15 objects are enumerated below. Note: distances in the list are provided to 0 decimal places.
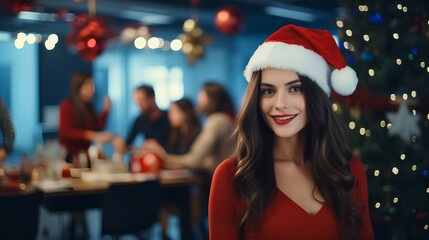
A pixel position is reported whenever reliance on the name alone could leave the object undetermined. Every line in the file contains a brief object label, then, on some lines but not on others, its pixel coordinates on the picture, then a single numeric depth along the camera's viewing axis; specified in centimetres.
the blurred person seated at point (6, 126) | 278
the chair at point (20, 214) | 434
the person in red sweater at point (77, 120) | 671
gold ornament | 801
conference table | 530
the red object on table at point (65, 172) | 588
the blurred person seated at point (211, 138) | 592
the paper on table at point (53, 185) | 527
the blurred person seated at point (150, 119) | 697
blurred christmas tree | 445
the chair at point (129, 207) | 502
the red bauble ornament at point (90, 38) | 607
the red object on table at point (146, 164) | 592
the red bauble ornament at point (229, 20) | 757
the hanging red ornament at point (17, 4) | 480
